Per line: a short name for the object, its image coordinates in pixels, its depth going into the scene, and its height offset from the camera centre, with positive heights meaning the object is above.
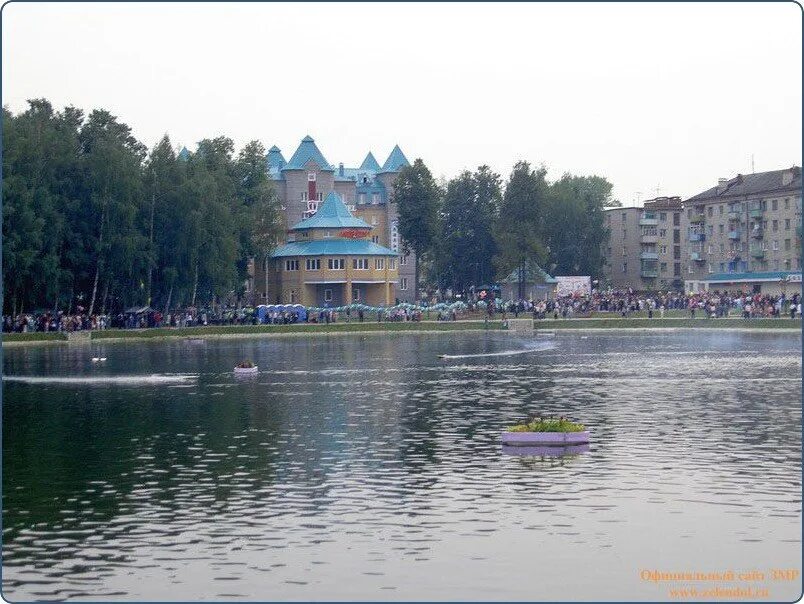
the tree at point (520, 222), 171.50 +11.10
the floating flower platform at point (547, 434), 46.03 -4.69
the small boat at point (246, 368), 83.44 -3.86
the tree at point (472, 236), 197.88 +10.70
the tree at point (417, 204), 184.50 +14.61
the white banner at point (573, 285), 179.88 +2.55
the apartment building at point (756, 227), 181.12 +10.75
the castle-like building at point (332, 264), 172.88 +5.95
